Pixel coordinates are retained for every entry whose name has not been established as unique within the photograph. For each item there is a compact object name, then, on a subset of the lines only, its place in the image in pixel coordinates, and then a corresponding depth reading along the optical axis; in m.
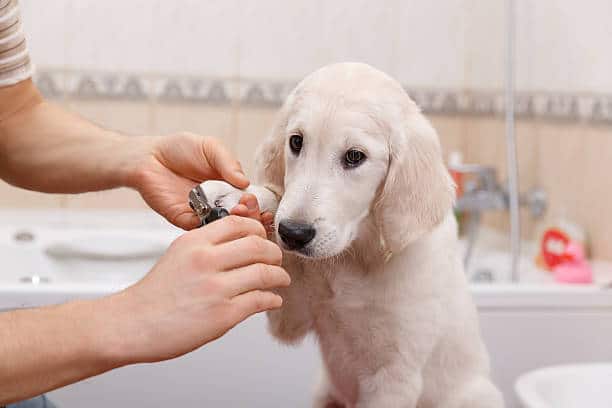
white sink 1.35
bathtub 1.55
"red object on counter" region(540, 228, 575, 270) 2.00
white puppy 0.97
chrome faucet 2.27
